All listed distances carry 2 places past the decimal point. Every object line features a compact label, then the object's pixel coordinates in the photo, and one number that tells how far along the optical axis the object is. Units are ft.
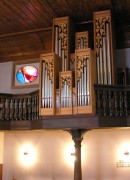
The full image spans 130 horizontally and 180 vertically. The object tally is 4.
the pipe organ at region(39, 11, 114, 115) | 22.65
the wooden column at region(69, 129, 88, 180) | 23.85
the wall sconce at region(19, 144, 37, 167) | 30.22
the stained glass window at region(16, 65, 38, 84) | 32.89
